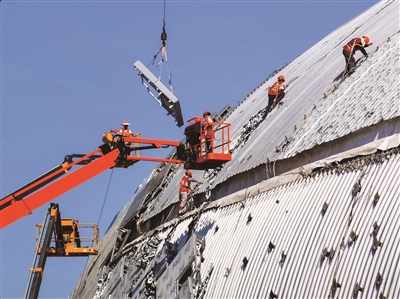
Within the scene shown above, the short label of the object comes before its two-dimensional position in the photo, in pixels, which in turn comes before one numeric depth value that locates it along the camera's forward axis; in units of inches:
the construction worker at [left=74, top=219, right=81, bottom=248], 1627.1
